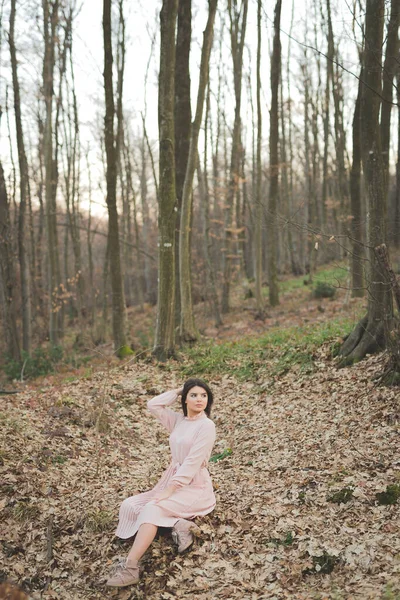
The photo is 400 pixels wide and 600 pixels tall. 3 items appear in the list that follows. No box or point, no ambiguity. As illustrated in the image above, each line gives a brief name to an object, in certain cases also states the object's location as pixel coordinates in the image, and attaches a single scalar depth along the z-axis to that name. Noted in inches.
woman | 180.2
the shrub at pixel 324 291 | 732.0
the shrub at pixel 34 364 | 581.6
